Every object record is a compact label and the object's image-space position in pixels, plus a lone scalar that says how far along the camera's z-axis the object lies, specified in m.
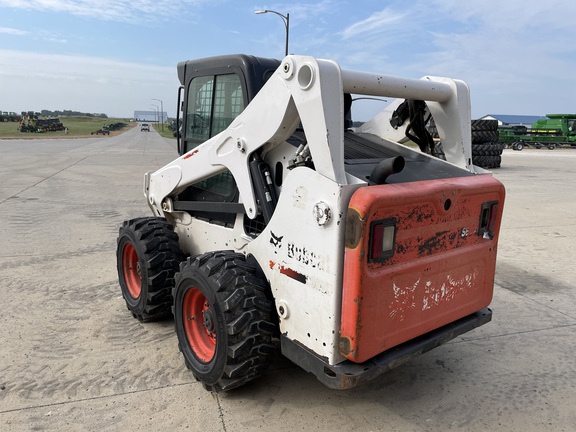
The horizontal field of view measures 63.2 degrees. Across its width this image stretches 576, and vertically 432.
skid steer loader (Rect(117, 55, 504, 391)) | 2.49
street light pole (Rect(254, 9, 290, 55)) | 16.85
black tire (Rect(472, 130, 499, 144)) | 19.38
